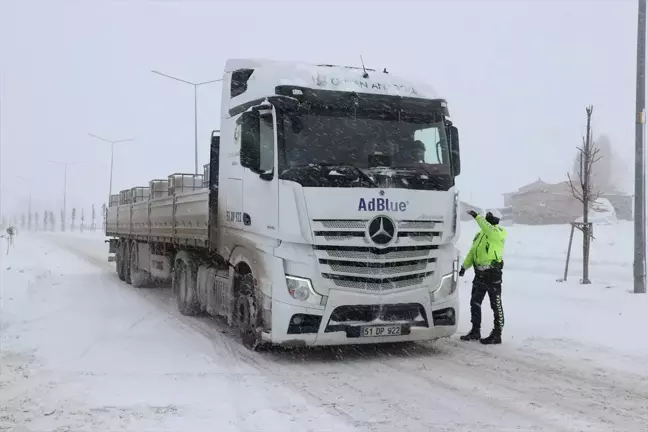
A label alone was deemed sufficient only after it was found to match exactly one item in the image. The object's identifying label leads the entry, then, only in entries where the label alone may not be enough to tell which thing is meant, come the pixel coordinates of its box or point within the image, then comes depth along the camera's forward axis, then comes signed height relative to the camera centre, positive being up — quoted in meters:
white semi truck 7.11 +0.13
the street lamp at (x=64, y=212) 71.11 +0.43
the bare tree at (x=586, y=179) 15.34 +1.06
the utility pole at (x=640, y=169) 13.08 +1.09
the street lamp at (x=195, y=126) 33.68 +4.92
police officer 8.52 -0.64
